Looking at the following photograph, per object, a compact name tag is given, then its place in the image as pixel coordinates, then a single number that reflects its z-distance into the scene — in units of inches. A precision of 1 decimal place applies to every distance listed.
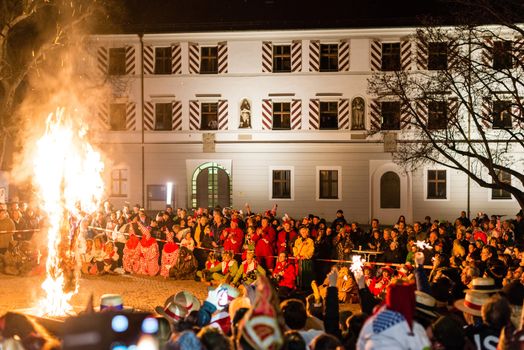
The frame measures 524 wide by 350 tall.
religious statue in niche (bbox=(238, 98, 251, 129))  1311.5
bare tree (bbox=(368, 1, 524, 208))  676.1
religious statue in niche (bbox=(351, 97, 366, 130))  1288.1
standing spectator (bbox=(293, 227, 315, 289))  581.3
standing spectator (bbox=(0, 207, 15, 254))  690.8
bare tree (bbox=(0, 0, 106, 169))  959.6
